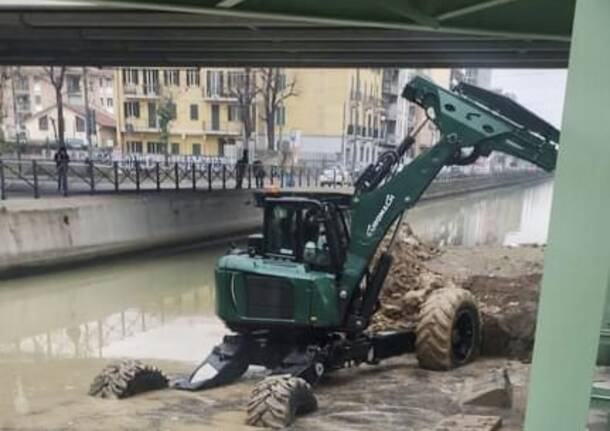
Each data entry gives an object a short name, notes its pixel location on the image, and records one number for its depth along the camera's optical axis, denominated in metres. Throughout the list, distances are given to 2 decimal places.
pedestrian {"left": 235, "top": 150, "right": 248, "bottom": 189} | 27.82
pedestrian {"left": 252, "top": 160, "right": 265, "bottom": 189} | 29.89
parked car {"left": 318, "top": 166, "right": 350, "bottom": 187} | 32.40
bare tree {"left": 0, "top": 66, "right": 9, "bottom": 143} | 35.77
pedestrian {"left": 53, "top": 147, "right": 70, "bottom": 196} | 19.80
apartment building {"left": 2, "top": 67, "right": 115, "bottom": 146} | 53.16
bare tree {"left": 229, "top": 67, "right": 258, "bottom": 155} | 44.31
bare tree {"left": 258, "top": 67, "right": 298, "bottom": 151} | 44.43
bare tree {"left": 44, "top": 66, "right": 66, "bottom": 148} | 28.76
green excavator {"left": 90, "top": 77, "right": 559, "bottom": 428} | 7.15
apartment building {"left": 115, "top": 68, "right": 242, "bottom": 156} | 55.78
